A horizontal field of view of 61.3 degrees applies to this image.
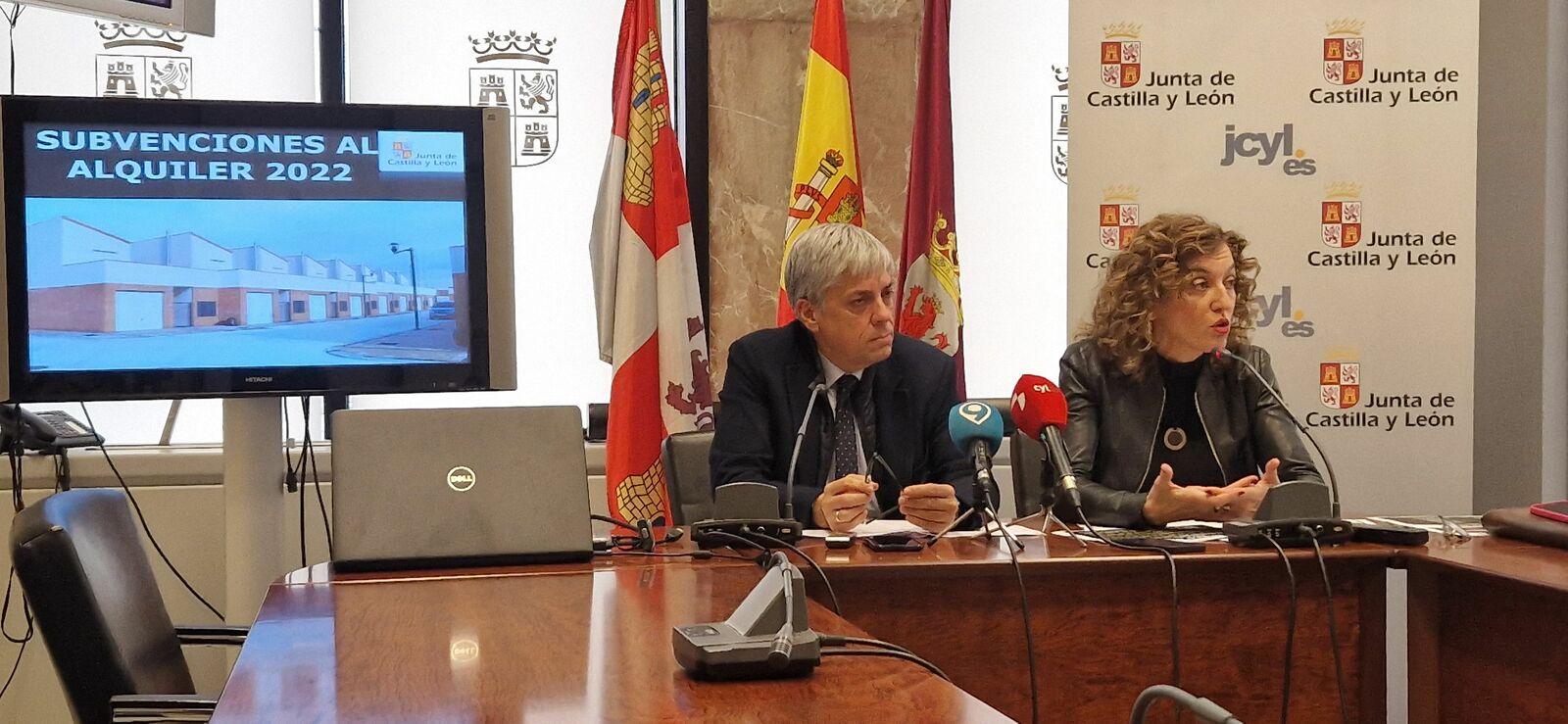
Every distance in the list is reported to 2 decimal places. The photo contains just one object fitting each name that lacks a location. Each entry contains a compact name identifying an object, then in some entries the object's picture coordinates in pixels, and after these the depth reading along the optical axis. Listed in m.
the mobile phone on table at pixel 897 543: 2.08
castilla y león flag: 3.71
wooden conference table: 1.24
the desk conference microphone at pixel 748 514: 2.08
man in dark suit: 2.60
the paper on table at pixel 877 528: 2.25
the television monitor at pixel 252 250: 2.36
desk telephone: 3.39
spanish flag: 3.82
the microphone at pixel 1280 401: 2.37
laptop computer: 1.86
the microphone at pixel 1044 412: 2.01
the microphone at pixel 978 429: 2.04
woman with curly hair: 2.75
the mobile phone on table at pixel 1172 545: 2.12
